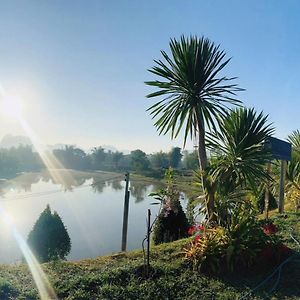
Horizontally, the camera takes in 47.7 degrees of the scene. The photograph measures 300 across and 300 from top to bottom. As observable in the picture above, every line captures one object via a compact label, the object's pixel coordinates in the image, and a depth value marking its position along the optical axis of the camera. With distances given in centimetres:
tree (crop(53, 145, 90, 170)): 9150
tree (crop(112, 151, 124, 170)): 8431
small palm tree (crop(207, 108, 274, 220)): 577
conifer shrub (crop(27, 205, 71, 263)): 1006
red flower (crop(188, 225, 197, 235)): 481
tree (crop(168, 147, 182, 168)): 6353
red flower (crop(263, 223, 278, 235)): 511
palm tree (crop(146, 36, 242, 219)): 585
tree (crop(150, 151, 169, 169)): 6825
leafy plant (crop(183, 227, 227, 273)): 404
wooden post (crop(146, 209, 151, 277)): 393
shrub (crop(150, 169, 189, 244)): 861
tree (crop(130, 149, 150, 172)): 5891
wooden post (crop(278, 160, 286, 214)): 855
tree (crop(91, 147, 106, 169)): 9325
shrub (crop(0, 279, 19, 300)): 325
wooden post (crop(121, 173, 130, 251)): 874
